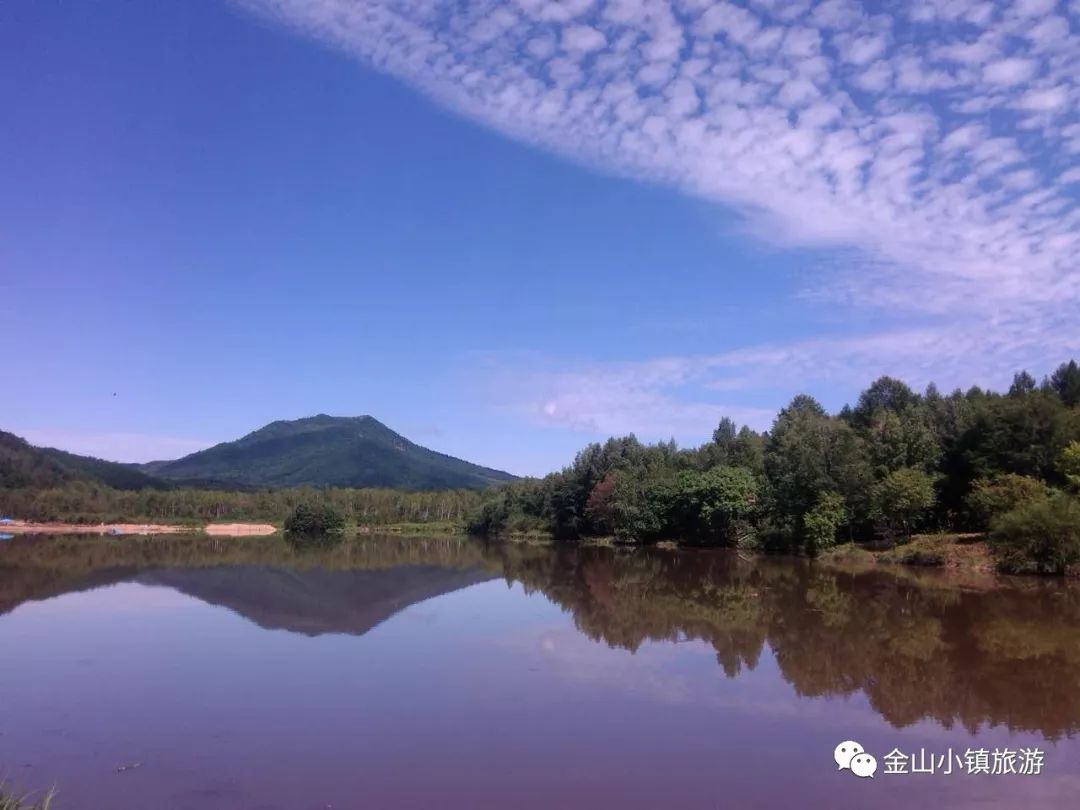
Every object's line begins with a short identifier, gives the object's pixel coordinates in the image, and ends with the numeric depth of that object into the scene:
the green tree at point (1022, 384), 62.42
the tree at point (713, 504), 62.03
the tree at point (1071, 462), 40.22
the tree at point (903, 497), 46.16
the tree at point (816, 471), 51.66
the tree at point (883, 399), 67.44
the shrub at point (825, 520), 50.44
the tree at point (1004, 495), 38.62
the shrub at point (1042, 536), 34.19
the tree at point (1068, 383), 55.49
